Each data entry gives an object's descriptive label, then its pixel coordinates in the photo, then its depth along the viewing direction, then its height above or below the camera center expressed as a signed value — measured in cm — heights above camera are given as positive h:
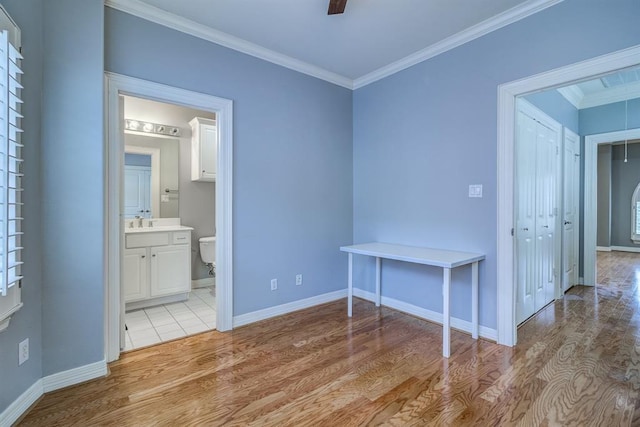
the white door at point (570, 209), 396 +5
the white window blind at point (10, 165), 144 +23
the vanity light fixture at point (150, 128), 376 +108
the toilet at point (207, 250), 420 -51
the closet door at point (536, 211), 294 +2
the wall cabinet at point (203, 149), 406 +85
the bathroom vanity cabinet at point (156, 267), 334 -62
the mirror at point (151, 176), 385 +47
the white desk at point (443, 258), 236 -38
